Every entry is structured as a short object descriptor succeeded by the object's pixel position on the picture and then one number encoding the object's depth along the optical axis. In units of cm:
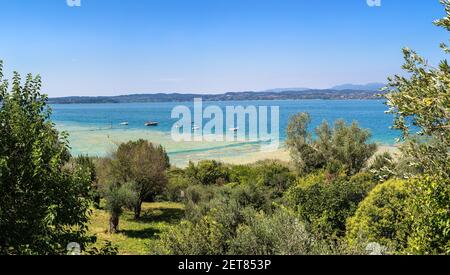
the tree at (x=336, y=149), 4716
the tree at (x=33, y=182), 857
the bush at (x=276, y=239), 1076
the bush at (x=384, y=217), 1566
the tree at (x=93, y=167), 4223
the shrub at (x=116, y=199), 3025
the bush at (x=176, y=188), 4444
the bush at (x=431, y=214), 782
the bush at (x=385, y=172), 849
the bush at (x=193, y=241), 1366
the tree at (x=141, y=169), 3734
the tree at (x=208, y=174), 4788
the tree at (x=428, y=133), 722
